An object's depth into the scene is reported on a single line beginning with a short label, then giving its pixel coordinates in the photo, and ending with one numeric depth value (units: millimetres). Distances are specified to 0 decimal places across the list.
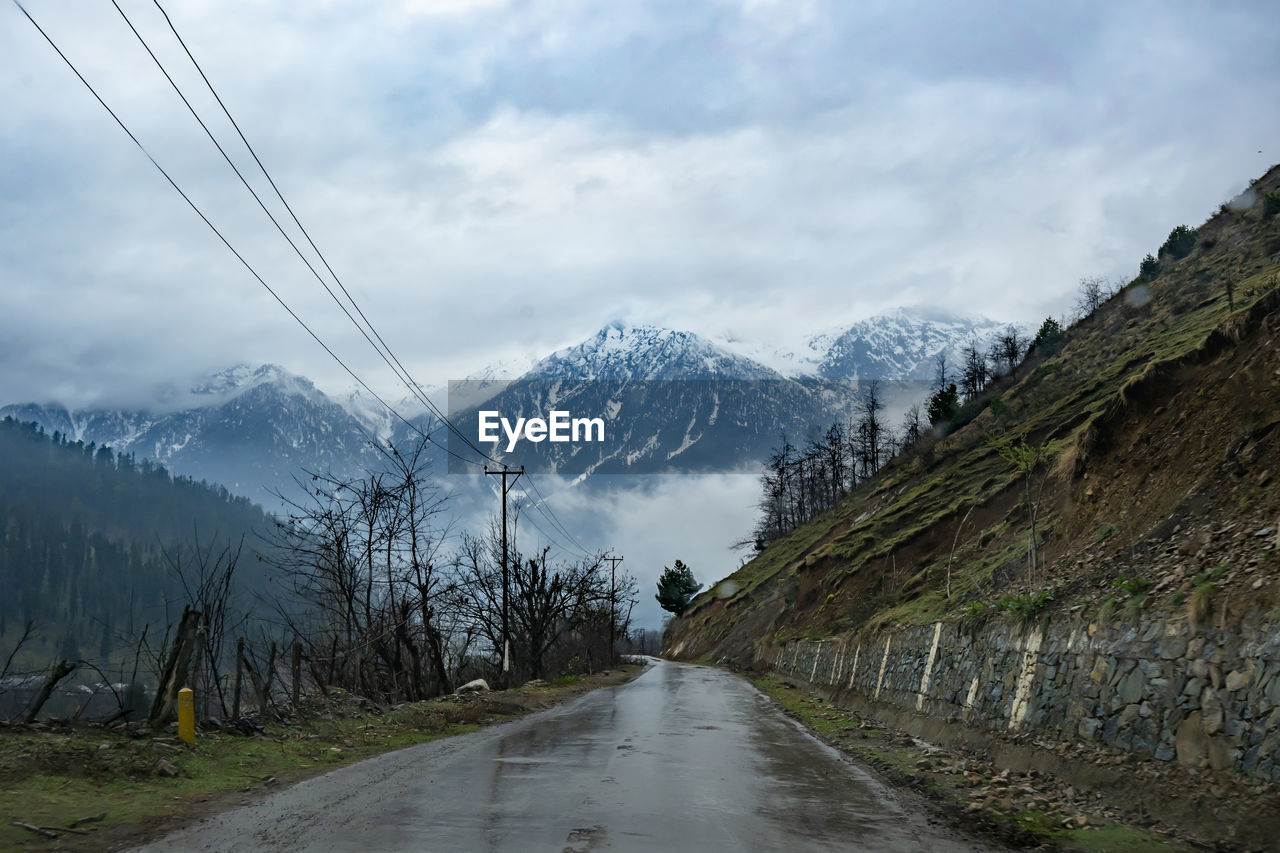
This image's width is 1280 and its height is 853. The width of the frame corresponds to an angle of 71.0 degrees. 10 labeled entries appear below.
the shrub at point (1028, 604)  13748
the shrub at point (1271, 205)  47031
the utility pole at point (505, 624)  37750
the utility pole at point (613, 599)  65488
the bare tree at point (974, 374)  86188
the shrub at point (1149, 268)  60759
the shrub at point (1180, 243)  58688
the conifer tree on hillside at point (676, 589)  129625
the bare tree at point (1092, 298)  72219
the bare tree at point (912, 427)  80938
